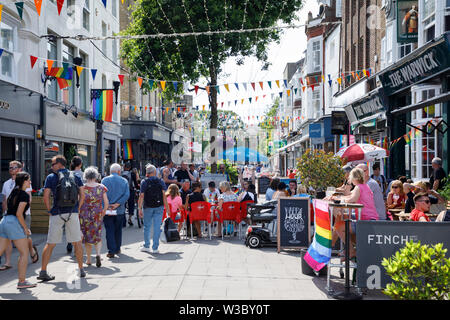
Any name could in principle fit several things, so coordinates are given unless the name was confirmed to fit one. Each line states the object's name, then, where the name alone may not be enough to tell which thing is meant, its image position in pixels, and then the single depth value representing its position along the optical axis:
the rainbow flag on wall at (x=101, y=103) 22.59
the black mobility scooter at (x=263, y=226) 10.60
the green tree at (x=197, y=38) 24.64
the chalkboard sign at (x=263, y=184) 25.69
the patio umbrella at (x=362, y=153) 13.52
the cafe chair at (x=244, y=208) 12.21
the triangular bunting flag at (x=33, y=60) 14.55
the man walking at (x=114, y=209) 9.25
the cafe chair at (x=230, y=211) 11.98
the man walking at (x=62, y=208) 7.29
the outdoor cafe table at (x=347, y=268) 6.23
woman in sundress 8.41
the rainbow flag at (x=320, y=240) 6.64
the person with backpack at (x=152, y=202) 9.98
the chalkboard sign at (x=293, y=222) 9.91
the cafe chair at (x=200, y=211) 11.84
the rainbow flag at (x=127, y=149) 37.22
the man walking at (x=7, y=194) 8.16
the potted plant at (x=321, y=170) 14.98
